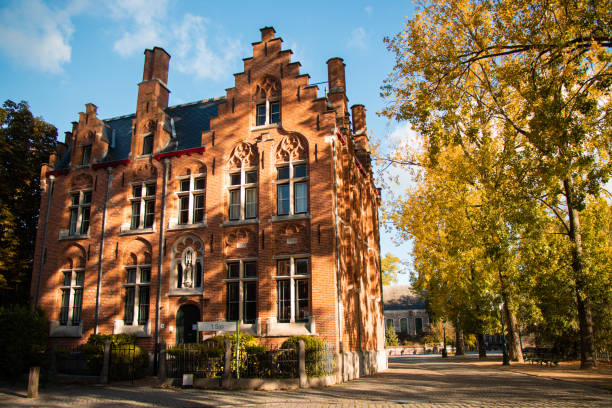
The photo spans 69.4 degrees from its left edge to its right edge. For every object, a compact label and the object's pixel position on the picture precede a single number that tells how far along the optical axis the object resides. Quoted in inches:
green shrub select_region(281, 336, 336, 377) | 581.6
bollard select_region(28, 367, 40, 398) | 511.8
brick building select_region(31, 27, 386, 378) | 701.3
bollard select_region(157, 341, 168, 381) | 593.9
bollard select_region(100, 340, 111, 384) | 633.6
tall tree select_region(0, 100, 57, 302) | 934.4
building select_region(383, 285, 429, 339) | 2596.0
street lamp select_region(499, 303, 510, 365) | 1020.5
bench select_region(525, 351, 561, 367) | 933.0
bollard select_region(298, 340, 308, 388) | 554.9
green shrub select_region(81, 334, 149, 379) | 669.0
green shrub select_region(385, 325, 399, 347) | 2004.2
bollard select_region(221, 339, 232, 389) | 549.0
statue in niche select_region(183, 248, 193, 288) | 762.8
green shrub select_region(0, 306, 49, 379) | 675.4
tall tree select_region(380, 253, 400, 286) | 2240.4
